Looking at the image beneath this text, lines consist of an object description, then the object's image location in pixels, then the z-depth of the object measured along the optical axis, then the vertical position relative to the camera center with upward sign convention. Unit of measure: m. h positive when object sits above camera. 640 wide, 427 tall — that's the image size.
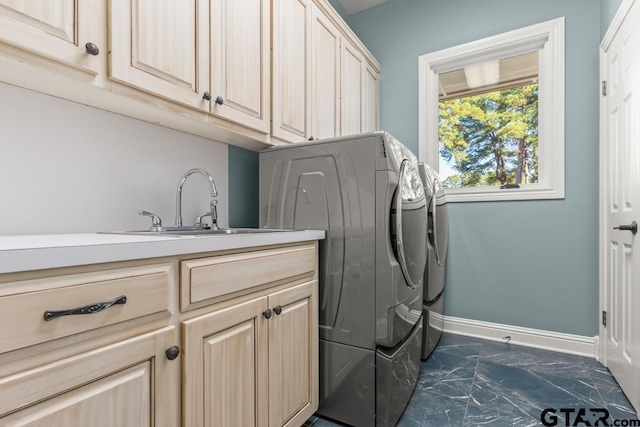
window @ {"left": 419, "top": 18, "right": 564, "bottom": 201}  2.39 +0.80
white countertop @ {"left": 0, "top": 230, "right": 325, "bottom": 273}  0.58 -0.08
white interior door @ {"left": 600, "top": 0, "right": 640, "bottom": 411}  1.58 +0.08
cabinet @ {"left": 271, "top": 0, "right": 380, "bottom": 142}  1.73 +0.88
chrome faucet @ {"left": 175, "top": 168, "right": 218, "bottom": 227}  1.46 +0.10
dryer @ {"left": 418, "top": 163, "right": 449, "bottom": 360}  2.08 -0.34
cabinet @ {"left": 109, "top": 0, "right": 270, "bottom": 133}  1.05 +0.62
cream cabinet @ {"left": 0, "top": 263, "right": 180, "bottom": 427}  0.59 -0.29
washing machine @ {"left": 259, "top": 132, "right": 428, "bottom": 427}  1.41 -0.23
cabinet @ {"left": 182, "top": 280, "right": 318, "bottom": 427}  0.91 -0.51
